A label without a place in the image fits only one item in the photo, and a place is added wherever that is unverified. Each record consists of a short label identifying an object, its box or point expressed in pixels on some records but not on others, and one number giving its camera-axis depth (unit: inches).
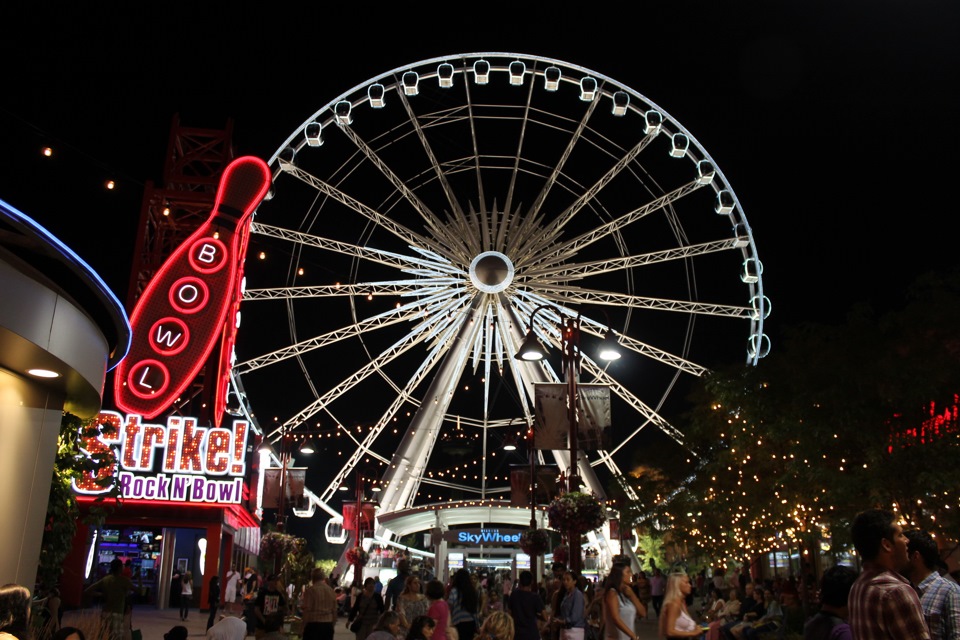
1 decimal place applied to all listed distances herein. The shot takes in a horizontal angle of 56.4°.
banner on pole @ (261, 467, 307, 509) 1110.4
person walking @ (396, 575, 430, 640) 401.7
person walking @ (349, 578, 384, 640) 466.9
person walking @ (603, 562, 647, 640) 330.0
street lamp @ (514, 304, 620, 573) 625.3
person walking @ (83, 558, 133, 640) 442.0
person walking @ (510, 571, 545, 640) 385.7
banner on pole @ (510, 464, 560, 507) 1042.7
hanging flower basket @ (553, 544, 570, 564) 834.8
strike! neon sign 1029.8
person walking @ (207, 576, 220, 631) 879.1
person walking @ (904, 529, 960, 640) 171.0
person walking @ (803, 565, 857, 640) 184.7
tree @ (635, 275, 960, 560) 645.8
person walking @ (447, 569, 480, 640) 432.5
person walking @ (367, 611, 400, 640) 311.1
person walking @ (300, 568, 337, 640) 448.1
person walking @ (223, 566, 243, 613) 778.1
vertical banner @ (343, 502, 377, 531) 1336.1
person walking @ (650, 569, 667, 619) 1028.1
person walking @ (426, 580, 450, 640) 374.3
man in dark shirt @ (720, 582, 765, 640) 564.4
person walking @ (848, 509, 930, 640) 150.0
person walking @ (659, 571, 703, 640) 299.1
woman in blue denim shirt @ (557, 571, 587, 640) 375.3
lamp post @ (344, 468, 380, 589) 1208.4
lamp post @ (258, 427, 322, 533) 1048.8
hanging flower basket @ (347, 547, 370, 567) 1234.6
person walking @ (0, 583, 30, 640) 212.5
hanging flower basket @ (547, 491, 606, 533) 637.9
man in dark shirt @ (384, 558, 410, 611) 523.5
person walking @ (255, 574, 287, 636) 509.7
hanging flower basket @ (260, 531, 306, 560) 1005.2
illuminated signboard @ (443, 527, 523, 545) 1648.6
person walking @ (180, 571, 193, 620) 963.3
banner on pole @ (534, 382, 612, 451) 633.0
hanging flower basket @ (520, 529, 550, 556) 834.2
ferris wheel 1104.2
